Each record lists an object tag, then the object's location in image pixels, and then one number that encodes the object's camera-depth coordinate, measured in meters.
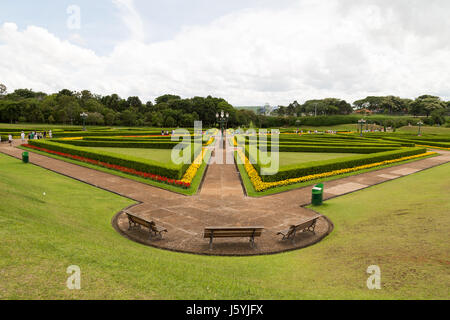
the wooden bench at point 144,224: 7.91
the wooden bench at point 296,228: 7.90
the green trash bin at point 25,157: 19.47
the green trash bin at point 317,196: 11.60
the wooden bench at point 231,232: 7.45
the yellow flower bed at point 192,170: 14.80
